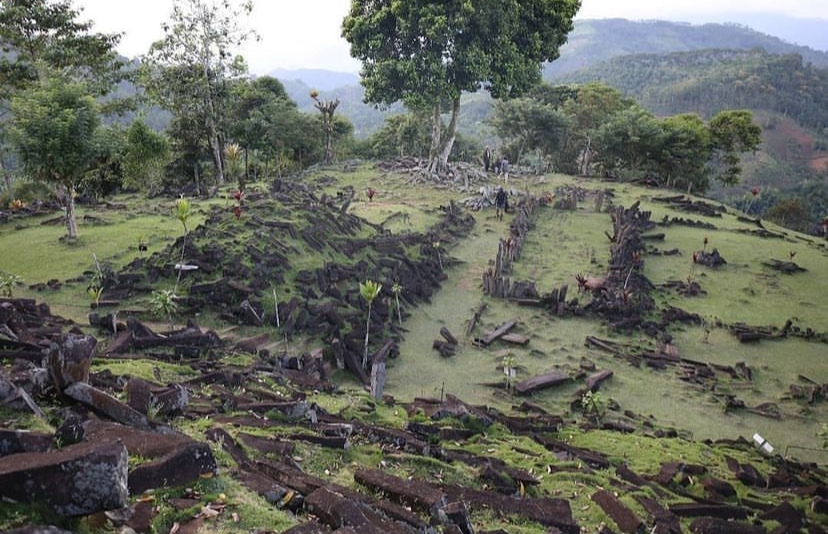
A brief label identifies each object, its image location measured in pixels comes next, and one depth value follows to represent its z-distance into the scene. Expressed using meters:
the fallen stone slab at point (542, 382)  12.70
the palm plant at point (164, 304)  12.46
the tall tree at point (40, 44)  26.69
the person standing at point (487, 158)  41.97
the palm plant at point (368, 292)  13.23
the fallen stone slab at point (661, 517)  6.73
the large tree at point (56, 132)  15.34
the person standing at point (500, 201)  29.69
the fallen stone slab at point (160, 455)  4.26
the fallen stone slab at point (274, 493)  4.77
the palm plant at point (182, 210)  14.09
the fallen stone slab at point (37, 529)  2.89
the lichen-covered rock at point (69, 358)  5.52
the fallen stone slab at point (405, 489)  5.29
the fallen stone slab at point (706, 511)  7.53
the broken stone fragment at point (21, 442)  3.87
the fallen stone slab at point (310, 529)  3.81
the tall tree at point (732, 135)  41.53
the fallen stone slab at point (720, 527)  6.98
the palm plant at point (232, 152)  27.37
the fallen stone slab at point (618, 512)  6.66
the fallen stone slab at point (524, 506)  6.04
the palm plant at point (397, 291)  16.20
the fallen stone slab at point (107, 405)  5.40
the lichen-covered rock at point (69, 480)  3.27
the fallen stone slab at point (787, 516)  7.66
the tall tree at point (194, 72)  31.73
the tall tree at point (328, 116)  38.66
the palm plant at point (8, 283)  13.03
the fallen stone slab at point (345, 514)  4.26
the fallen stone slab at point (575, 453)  8.88
